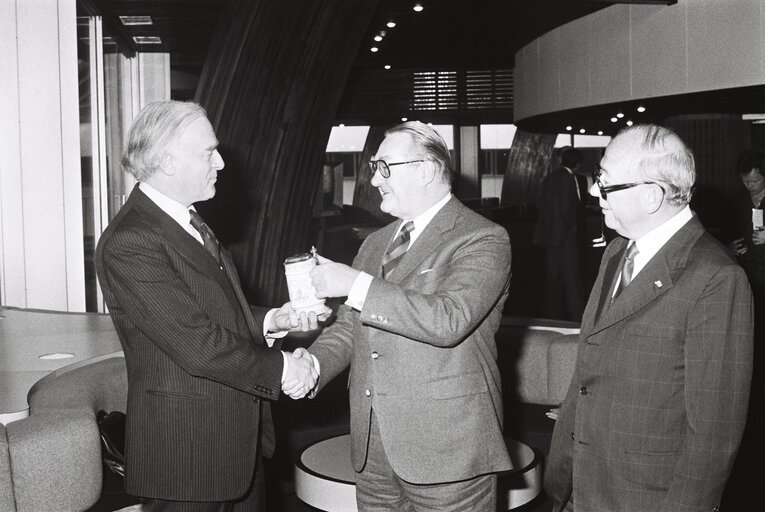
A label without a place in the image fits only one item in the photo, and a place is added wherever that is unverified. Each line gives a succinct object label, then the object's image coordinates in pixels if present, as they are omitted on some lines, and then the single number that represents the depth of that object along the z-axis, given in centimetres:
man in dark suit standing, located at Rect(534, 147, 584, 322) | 808
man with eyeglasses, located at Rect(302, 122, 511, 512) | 209
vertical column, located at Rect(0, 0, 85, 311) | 679
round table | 317
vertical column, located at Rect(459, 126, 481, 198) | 2230
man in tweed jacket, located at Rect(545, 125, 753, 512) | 176
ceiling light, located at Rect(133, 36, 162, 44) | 1045
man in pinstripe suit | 204
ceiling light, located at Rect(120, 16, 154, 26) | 955
